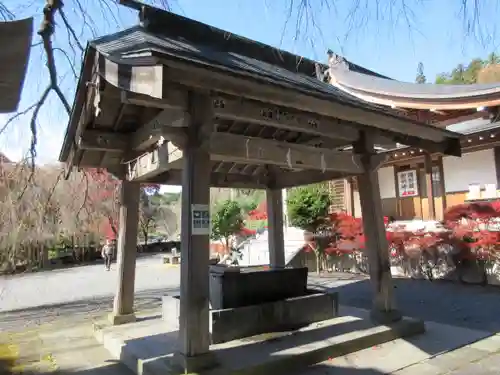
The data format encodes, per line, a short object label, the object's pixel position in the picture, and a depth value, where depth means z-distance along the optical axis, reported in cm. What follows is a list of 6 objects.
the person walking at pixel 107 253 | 1873
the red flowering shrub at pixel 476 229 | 908
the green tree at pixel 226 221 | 1773
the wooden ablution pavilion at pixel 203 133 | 352
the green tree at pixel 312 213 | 1315
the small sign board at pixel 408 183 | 1412
